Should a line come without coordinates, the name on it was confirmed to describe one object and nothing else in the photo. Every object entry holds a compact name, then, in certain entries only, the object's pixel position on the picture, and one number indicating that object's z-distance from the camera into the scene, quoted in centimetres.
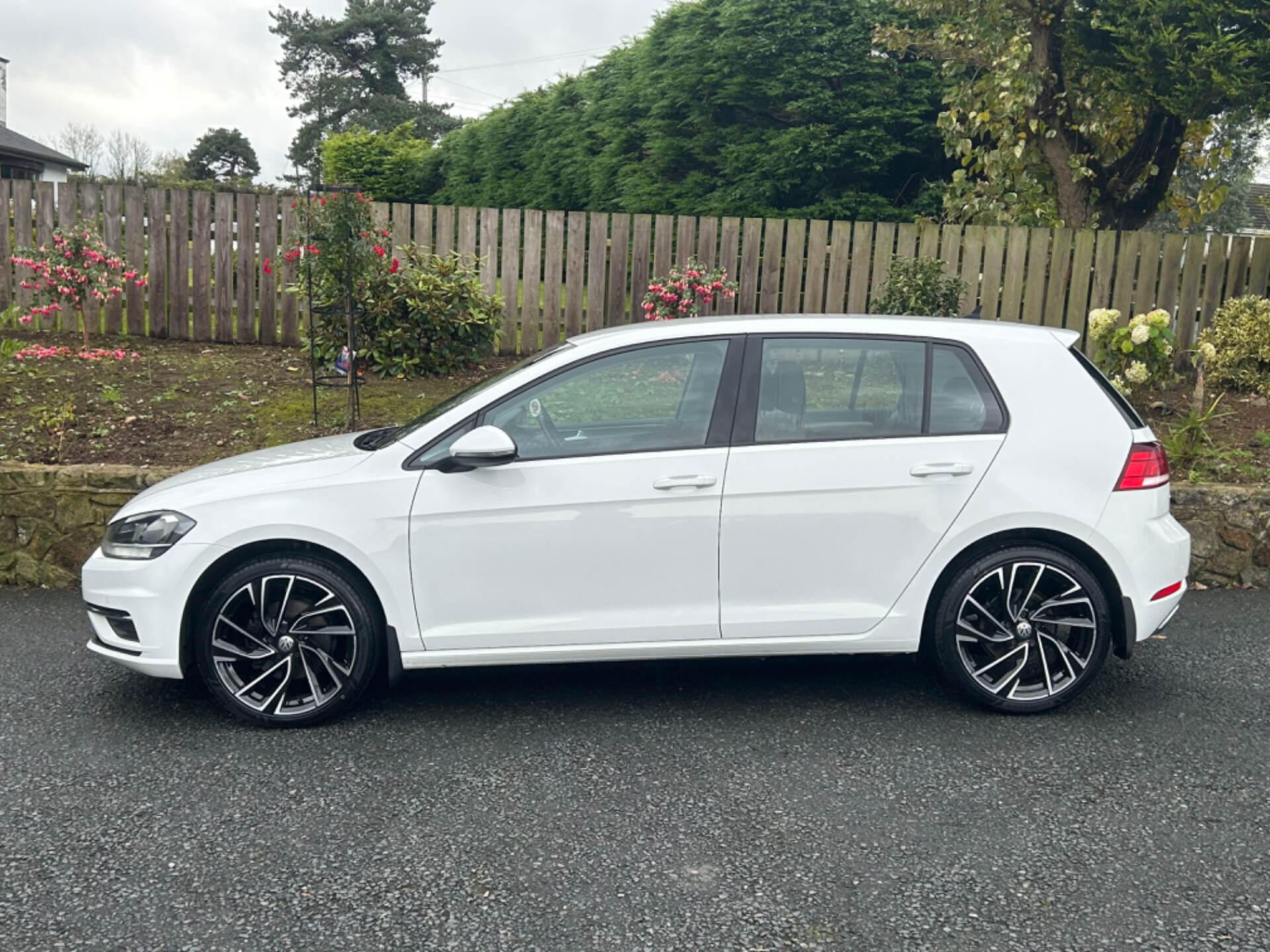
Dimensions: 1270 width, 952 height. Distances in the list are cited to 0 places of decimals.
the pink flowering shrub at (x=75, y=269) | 1011
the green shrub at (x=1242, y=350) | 932
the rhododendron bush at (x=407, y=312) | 930
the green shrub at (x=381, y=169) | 2314
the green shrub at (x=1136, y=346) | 819
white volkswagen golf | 423
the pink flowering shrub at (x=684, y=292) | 1006
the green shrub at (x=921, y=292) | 977
